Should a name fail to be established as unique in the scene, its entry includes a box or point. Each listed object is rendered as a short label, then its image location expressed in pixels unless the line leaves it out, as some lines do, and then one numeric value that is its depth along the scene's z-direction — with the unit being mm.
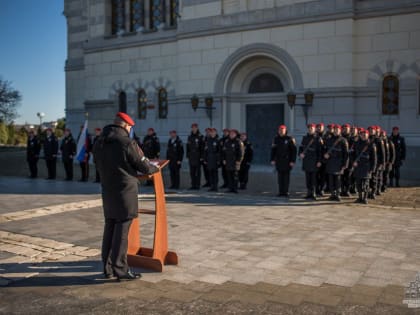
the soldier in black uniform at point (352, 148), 11930
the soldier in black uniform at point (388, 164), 12934
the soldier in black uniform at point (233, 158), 13070
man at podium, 5312
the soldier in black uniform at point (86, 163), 16000
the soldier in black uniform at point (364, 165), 11164
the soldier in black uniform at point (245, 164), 13930
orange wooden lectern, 5816
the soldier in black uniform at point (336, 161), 11570
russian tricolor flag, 16016
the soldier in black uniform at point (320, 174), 12155
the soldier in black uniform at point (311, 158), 11788
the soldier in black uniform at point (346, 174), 12352
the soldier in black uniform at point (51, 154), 16938
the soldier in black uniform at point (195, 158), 13883
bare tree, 40812
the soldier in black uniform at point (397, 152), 14039
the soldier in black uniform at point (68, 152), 16484
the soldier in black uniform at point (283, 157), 12211
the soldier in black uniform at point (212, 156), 13570
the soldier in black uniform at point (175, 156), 13930
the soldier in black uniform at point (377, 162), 11783
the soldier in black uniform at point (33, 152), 17359
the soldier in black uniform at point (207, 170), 13961
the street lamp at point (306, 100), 16609
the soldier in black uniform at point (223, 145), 13676
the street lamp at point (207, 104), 18594
